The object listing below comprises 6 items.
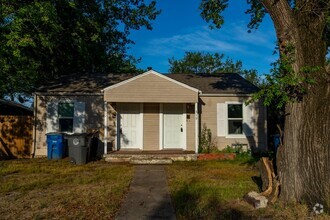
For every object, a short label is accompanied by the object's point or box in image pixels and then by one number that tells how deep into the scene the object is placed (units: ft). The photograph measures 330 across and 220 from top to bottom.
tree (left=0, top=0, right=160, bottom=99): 41.43
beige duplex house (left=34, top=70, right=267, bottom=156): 47.67
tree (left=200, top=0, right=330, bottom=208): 19.20
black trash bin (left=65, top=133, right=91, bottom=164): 40.60
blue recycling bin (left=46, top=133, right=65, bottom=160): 44.37
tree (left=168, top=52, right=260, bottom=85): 176.45
